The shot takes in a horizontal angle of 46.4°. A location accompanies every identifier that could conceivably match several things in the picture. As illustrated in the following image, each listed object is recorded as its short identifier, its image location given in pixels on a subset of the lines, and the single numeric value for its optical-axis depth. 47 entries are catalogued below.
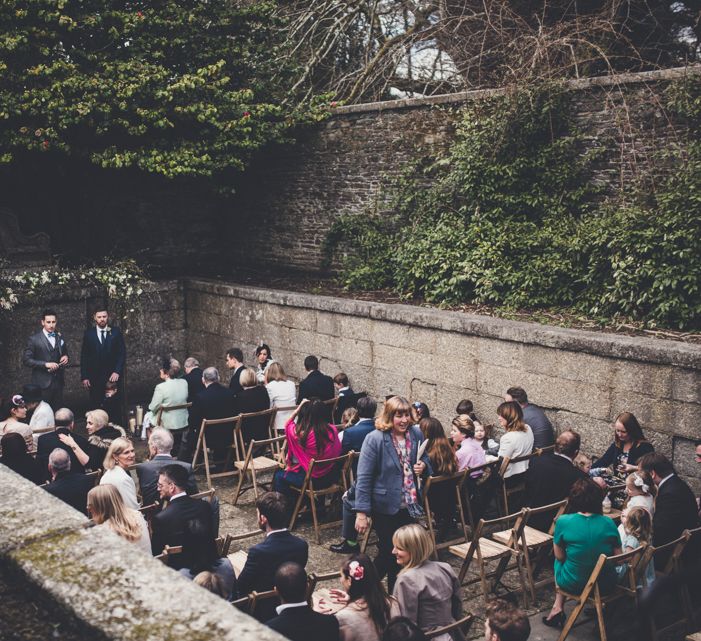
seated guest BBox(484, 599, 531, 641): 4.24
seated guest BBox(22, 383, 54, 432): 8.68
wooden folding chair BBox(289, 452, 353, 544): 7.55
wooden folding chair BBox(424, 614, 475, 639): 4.60
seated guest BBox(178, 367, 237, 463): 9.17
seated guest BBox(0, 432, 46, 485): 6.76
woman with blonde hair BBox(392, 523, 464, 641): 4.82
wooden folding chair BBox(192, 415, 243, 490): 8.97
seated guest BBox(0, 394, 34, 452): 7.62
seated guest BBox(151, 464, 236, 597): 5.40
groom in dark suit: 11.37
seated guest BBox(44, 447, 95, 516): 6.31
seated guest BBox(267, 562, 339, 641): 4.18
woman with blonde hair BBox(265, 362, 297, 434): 9.82
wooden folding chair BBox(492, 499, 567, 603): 6.21
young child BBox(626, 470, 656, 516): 6.26
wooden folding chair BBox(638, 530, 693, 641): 5.64
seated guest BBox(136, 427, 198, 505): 6.73
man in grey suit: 10.76
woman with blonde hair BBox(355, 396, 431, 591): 6.29
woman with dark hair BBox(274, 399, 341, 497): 7.64
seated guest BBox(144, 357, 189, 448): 9.74
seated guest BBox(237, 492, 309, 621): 5.14
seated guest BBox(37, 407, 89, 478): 7.35
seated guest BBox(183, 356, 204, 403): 10.23
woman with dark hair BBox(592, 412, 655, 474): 7.31
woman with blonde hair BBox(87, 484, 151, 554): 5.28
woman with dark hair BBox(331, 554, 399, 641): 4.45
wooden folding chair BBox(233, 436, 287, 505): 8.48
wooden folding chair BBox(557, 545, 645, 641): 5.39
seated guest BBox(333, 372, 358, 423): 9.95
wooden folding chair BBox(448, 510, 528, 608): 6.14
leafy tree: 11.89
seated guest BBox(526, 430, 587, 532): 6.82
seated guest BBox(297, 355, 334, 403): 10.02
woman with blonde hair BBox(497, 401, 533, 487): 7.65
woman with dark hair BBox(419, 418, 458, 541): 7.06
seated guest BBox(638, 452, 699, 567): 6.07
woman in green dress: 5.61
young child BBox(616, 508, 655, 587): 5.82
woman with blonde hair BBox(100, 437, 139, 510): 6.26
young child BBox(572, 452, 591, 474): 7.36
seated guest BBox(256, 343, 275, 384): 11.00
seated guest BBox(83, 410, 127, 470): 7.69
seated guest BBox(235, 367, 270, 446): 9.38
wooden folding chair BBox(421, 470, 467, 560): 6.88
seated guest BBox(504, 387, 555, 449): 8.41
